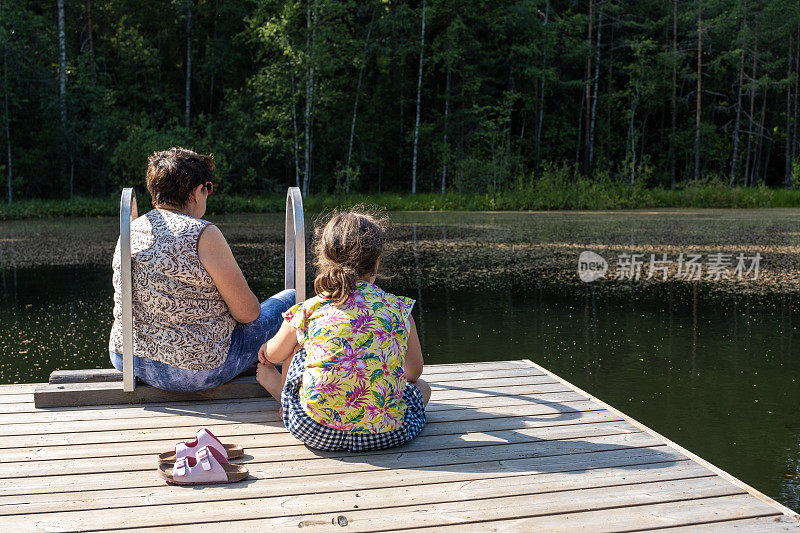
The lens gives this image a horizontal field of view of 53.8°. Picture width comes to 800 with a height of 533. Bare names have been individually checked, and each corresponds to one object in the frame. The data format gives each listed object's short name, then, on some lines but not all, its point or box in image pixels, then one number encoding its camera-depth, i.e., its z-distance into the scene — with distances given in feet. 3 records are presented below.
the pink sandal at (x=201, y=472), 7.26
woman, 8.92
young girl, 7.64
